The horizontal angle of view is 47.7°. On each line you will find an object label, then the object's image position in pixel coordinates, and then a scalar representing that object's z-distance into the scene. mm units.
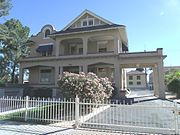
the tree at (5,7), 28505
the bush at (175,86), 26208
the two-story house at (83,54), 23906
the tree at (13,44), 33875
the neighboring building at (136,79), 66188
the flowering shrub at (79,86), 12922
